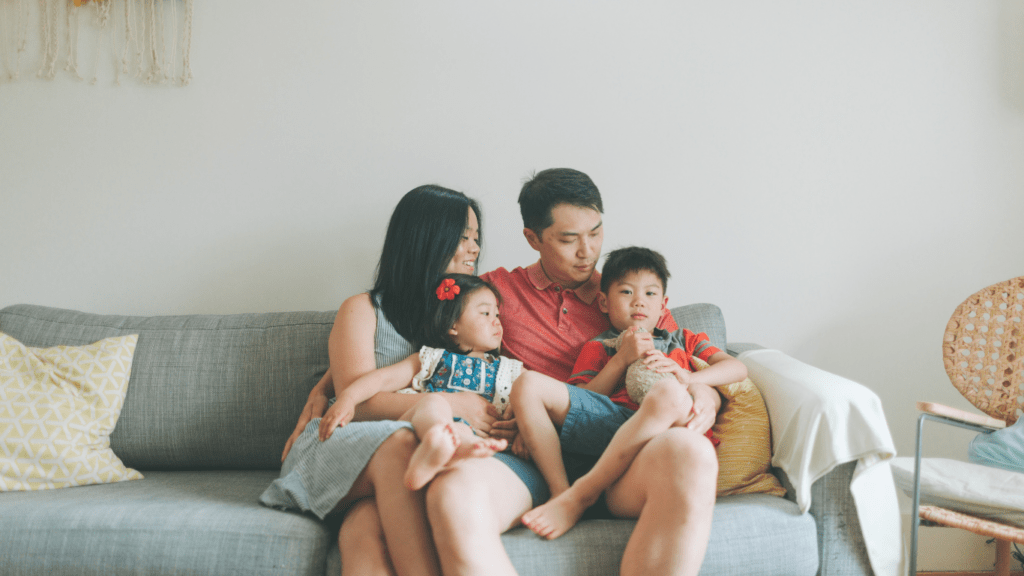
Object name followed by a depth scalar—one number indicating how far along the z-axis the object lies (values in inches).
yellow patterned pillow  53.6
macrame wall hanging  74.9
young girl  51.5
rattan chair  60.1
